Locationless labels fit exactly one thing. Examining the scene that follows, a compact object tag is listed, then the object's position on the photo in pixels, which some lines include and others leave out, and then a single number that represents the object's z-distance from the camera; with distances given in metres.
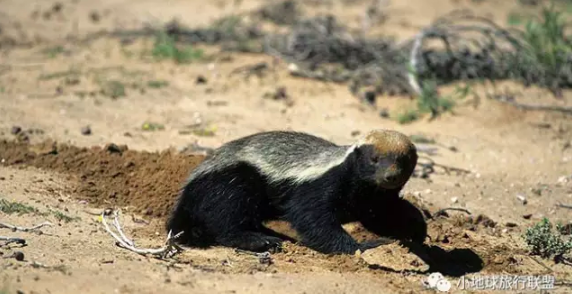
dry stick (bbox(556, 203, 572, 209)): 13.71
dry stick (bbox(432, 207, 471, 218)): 13.07
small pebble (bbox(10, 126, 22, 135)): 15.39
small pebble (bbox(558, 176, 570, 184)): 15.00
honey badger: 11.16
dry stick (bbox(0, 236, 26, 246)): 10.25
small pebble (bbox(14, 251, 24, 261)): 9.60
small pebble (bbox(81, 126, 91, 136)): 15.82
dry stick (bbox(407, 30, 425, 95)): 18.75
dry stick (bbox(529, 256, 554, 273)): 11.25
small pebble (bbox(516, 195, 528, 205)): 14.10
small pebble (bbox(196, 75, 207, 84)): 19.81
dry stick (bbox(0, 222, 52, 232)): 10.70
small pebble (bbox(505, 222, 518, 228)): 13.01
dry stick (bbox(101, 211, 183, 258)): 10.35
